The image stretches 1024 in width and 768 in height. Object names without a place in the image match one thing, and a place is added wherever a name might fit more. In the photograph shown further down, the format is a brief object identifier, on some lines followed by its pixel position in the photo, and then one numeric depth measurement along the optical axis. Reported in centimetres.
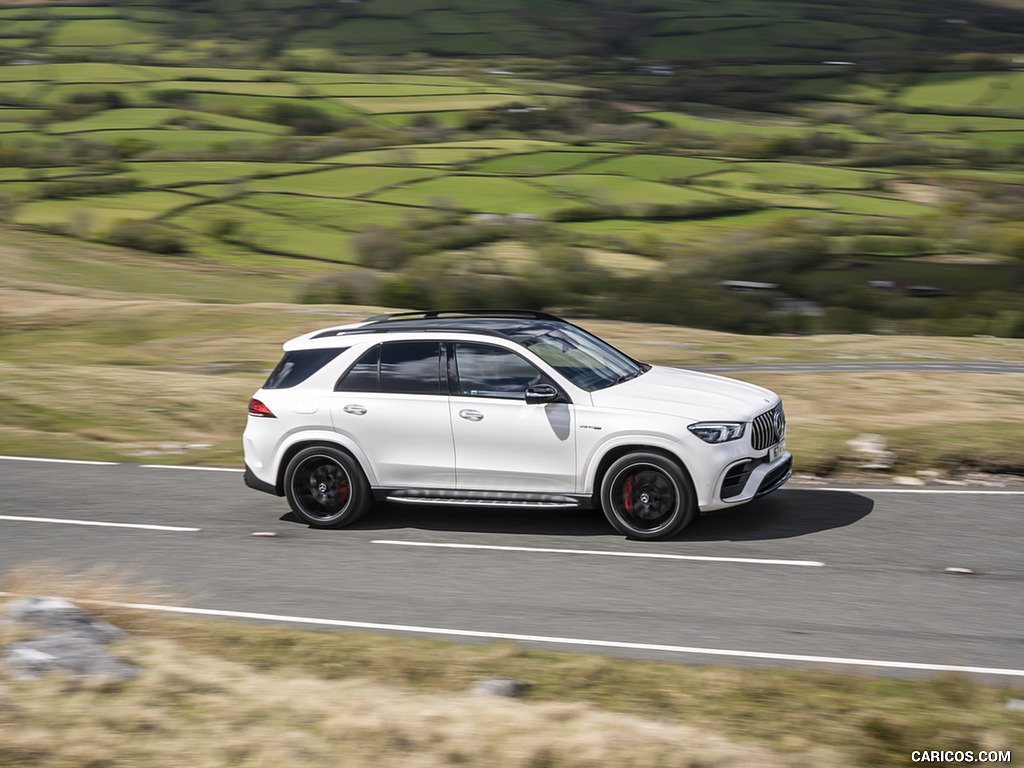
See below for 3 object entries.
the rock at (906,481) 1052
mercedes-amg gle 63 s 841
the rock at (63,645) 561
